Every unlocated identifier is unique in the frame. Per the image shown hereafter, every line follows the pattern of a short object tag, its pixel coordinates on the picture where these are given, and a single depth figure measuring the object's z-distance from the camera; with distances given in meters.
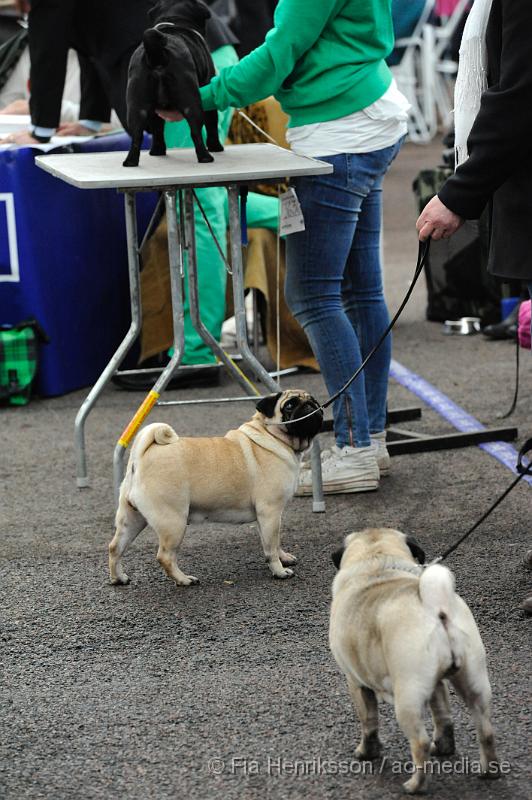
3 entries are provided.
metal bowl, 12.08
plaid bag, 9.90
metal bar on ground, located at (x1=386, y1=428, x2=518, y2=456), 8.30
